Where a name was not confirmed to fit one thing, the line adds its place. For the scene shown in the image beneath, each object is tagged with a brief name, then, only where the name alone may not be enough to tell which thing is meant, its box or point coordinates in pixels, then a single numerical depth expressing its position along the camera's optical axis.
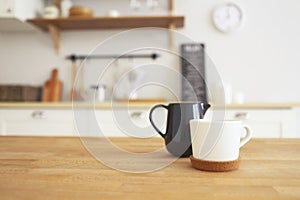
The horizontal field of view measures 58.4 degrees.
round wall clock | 2.35
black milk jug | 0.58
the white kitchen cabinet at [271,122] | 1.84
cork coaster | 0.47
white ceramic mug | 0.48
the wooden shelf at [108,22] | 2.14
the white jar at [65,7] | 2.32
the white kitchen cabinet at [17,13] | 2.06
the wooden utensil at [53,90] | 2.34
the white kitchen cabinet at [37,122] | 1.94
